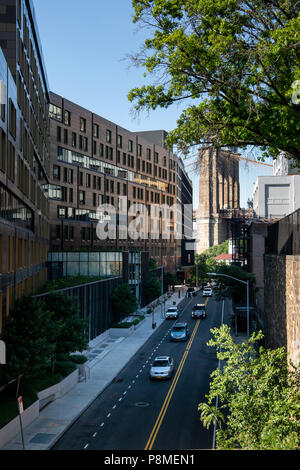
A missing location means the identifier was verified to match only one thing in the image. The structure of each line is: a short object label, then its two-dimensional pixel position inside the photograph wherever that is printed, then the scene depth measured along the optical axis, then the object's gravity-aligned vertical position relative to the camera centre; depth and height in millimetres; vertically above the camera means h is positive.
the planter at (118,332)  50938 -10145
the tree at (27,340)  22547 -5067
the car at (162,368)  32688 -9402
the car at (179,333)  47281 -9607
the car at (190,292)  90644 -9841
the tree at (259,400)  10719 -4354
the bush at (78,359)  34262 -8952
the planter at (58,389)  26531 -9424
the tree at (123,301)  52500 -6666
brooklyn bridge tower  178250 +10672
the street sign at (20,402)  19172 -6933
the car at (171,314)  62781 -9886
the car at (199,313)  61312 -9489
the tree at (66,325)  30141 -5647
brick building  69562 +12226
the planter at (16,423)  20484 -9078
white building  79438 +9482
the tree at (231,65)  16797 +7248
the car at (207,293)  88062 -9560
